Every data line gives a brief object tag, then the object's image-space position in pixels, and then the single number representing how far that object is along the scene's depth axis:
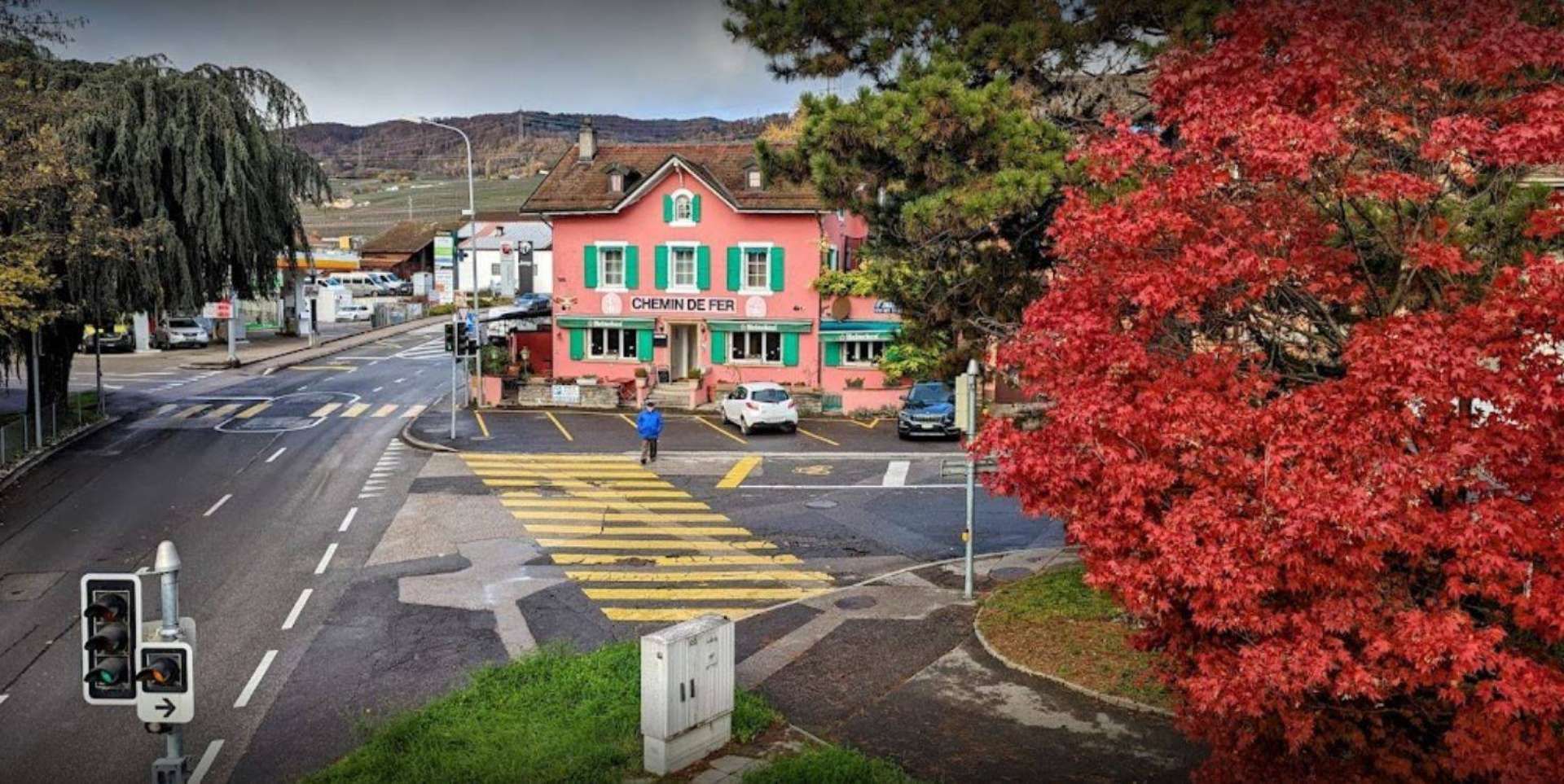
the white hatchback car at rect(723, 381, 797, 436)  37.69
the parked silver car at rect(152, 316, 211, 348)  63.56
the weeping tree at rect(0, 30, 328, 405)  30.78
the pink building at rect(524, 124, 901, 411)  43.91
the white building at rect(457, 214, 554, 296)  96.25
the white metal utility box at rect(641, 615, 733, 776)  11.98
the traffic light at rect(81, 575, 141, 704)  10.11
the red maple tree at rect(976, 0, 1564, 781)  8.11
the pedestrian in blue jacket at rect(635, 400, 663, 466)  31.58
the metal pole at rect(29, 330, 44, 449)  33.03
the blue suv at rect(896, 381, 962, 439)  36.25
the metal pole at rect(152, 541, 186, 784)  10.45
